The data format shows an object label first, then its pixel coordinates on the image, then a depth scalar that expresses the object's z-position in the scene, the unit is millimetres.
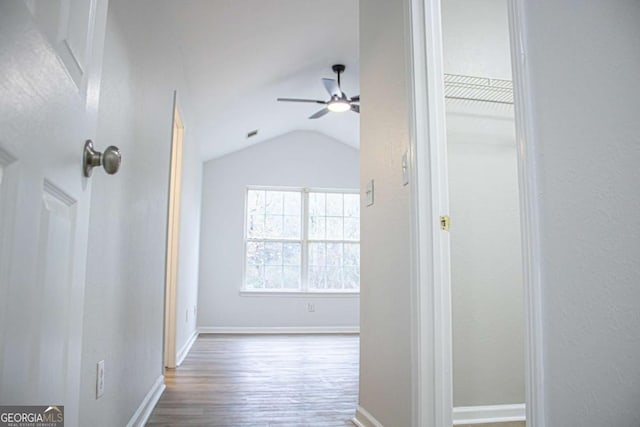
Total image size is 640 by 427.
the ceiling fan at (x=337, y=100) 4043
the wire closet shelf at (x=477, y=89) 2410
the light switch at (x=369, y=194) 2230
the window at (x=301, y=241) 5988
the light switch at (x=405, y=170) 1728
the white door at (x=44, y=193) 478
